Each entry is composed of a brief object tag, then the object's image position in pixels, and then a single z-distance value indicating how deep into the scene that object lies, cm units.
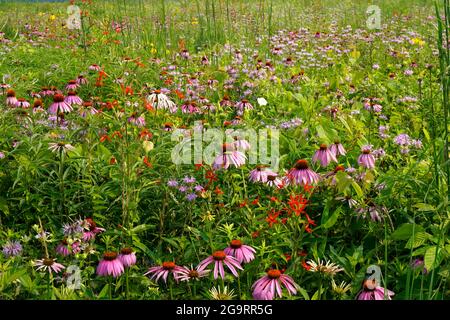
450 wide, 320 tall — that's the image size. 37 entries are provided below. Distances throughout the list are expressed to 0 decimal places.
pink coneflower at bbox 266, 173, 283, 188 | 214
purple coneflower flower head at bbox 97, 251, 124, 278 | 163
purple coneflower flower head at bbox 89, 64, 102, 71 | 382
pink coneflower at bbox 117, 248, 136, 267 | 168
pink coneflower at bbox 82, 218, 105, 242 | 189
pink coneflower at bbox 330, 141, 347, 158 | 220
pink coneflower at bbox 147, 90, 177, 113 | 272
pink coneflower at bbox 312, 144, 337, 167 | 208
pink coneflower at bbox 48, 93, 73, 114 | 252
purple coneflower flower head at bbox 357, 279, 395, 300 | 157
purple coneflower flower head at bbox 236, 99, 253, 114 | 329
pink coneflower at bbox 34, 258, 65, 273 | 166
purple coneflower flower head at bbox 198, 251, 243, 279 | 164
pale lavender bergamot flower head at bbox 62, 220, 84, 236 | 175
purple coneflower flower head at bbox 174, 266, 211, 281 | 168
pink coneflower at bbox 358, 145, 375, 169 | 216
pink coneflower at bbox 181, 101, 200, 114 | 314
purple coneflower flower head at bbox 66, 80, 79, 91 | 303
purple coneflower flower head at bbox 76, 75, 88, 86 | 346
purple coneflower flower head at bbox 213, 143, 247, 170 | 208
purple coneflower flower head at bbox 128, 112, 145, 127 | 263
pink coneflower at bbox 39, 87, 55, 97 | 329
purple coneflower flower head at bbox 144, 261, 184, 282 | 167
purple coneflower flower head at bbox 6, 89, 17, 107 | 277
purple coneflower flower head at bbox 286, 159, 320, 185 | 192
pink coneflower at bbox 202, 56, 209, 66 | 439
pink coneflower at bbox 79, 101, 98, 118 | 257
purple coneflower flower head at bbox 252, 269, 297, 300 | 154
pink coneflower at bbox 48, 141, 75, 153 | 212
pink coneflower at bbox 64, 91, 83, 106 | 264
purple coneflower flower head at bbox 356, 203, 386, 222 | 196
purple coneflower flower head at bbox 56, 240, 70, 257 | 183
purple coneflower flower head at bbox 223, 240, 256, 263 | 173
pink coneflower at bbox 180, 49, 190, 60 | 445
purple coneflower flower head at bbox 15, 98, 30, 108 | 279
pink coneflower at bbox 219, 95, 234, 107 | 340
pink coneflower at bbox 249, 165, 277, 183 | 213
